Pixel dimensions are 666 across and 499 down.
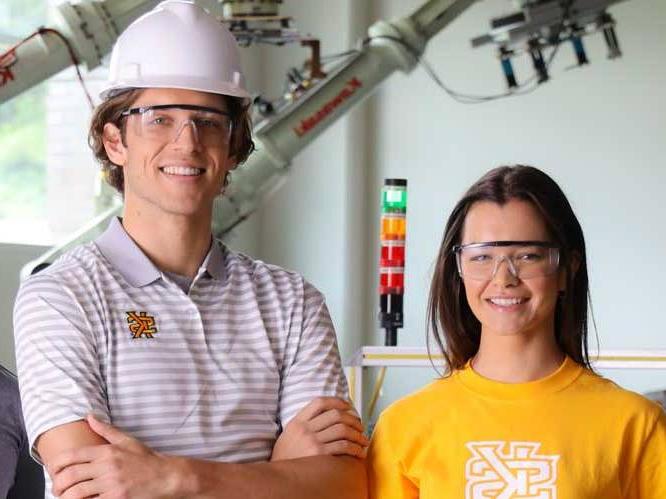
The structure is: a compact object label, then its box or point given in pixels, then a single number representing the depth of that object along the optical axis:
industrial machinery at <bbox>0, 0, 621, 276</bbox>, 4.96
